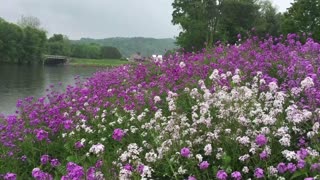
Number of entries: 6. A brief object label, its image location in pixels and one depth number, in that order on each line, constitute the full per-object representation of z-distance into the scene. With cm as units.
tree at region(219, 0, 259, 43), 5034
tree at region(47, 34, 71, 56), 13760
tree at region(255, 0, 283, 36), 4875
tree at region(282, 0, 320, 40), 3450
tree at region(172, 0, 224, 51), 4894
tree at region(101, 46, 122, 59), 16612
